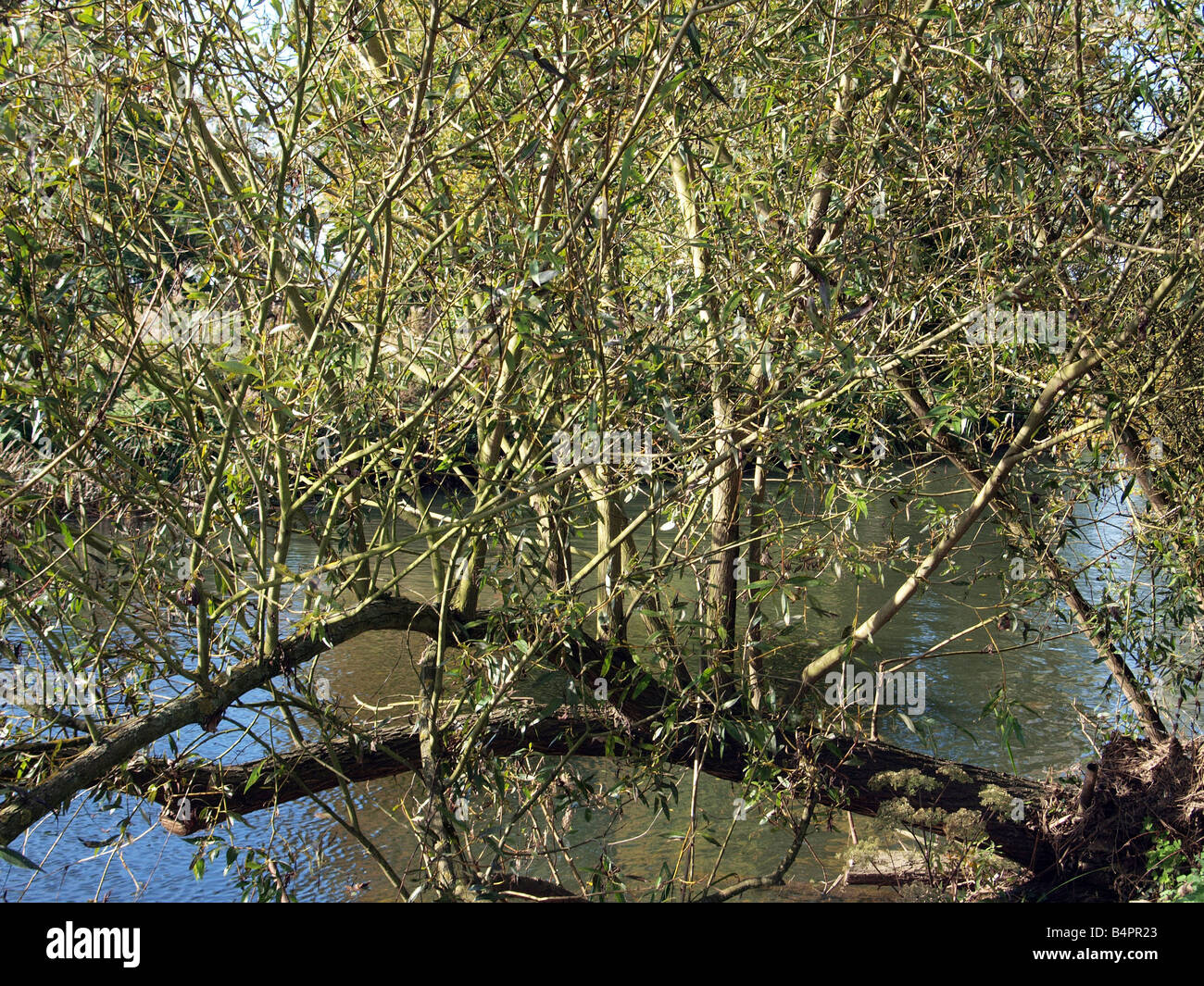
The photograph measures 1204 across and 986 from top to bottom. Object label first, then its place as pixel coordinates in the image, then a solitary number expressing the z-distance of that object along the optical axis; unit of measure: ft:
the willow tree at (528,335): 8.55
